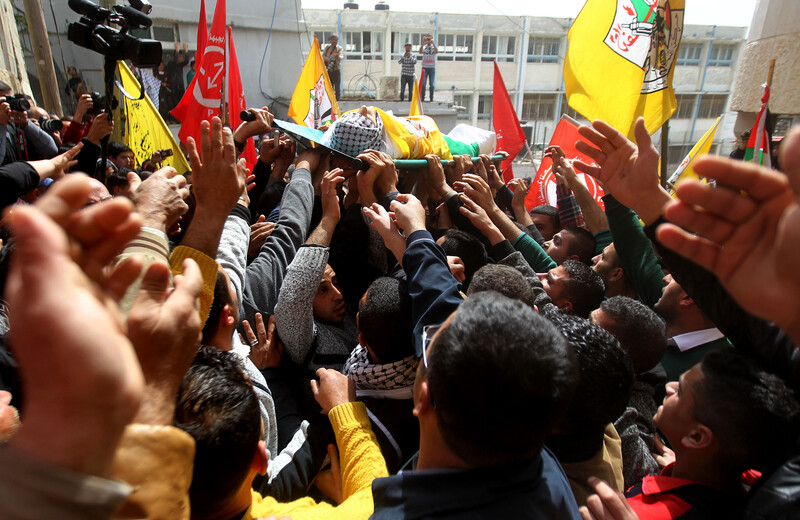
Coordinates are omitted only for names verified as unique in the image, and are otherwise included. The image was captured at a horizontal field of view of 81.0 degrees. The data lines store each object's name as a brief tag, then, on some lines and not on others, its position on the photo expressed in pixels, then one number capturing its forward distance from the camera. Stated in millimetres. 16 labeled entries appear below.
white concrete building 23281
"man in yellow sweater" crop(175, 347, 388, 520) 959
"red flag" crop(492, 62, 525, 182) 6211
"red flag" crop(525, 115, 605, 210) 5262
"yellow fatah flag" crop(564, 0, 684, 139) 3500
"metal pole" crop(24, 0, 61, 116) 8219
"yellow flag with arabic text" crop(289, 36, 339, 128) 5762
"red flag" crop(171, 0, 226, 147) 4184
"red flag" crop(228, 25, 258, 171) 5277
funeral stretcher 2836
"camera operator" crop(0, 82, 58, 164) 4102
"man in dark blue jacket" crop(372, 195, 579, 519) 941
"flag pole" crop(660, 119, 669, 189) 3766
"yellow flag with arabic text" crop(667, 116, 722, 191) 4614
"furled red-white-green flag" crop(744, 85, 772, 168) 3682
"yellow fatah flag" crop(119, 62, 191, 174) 4491
